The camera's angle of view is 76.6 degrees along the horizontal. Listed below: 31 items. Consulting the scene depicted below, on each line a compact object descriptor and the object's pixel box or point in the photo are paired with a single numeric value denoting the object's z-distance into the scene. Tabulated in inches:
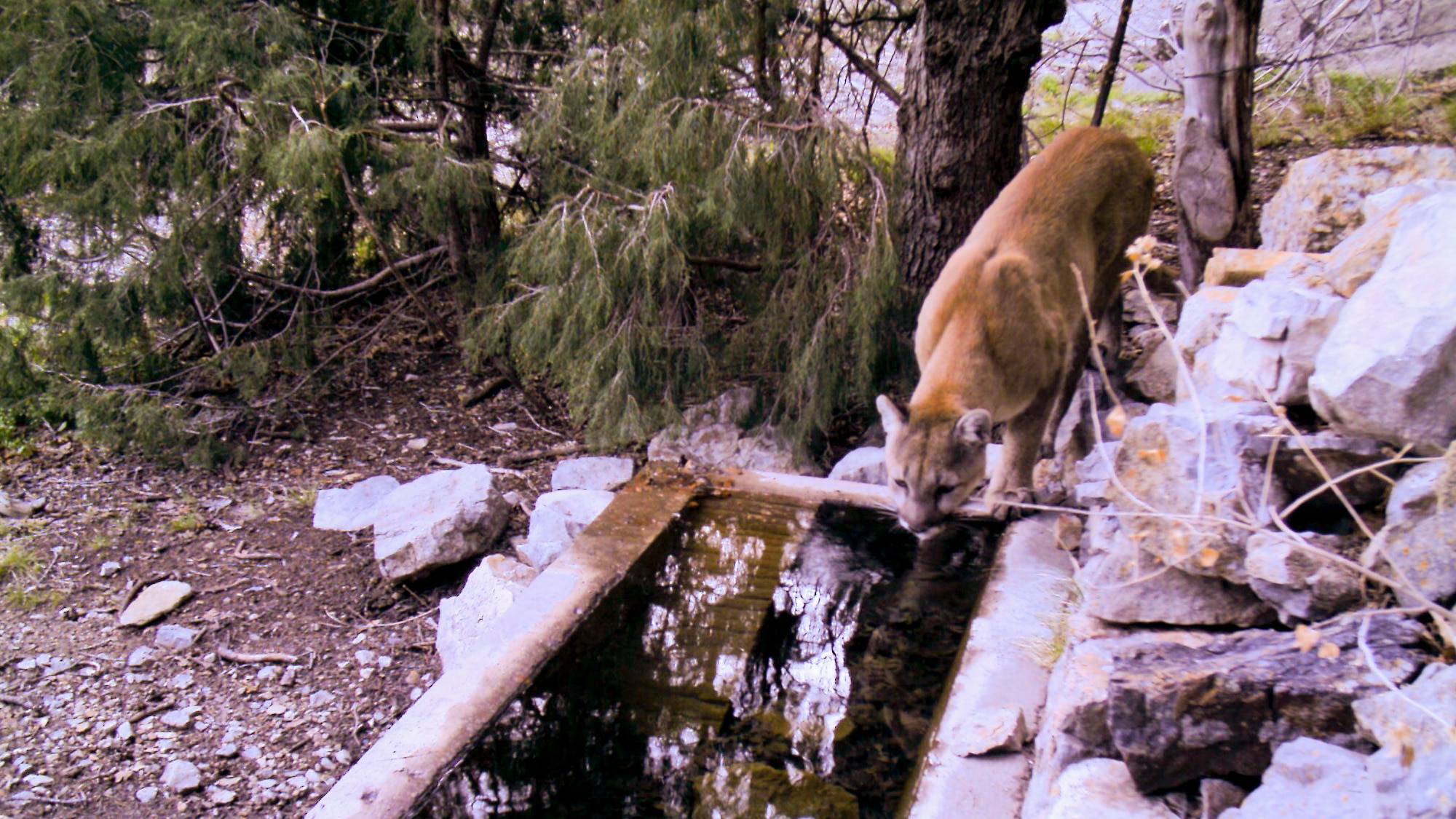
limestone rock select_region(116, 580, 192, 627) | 176.6
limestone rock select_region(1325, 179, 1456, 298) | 105.0
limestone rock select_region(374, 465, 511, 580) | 185.2
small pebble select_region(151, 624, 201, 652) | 171.0
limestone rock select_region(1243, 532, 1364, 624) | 92.6
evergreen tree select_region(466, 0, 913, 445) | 203.0
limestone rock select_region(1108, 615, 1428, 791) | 84.7
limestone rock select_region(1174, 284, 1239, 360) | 136.7
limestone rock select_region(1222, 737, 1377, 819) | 74.1
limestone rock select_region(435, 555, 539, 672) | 164.2
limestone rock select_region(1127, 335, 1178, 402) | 198.5
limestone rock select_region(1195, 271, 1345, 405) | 108.2
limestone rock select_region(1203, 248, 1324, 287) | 140.9
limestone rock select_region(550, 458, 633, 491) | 223.5
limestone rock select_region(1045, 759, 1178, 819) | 88.5
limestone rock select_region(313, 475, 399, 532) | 207.8
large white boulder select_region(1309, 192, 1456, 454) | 86.7
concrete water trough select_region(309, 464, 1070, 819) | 108.4
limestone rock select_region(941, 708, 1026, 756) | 108.6
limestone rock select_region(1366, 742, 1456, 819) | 68.0
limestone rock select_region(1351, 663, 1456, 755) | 71.2
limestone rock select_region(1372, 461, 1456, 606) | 83.7
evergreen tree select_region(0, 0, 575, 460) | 218.8
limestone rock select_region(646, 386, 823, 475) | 222.5
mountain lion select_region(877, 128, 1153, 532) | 159.8
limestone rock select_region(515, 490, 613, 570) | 185.6
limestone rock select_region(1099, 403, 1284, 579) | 100.8
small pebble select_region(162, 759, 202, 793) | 139.3
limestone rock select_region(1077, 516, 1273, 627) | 105.8
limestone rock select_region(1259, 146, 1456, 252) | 158.2
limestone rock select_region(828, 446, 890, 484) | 196.9
